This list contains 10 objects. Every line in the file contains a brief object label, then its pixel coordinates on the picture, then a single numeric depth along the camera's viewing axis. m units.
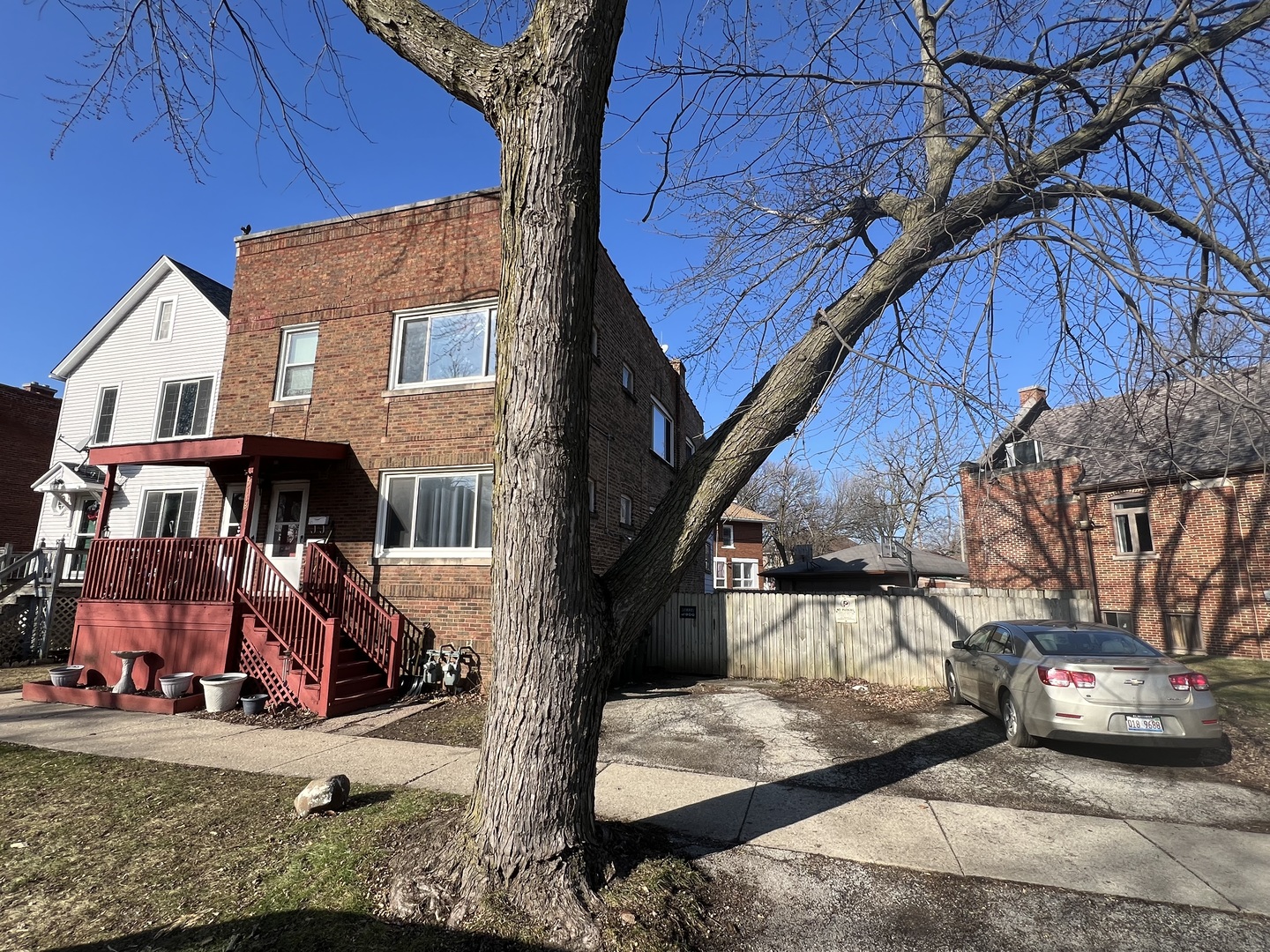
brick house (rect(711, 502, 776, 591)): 38.00
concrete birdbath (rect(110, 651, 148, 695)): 9.17
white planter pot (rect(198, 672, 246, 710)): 8.62
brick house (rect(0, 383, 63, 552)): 21.08
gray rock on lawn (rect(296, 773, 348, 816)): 4.73
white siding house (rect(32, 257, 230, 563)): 14.18
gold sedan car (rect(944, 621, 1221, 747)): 6.36
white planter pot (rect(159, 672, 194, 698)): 8.80
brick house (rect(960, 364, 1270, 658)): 15.62
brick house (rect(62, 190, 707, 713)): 9.62
